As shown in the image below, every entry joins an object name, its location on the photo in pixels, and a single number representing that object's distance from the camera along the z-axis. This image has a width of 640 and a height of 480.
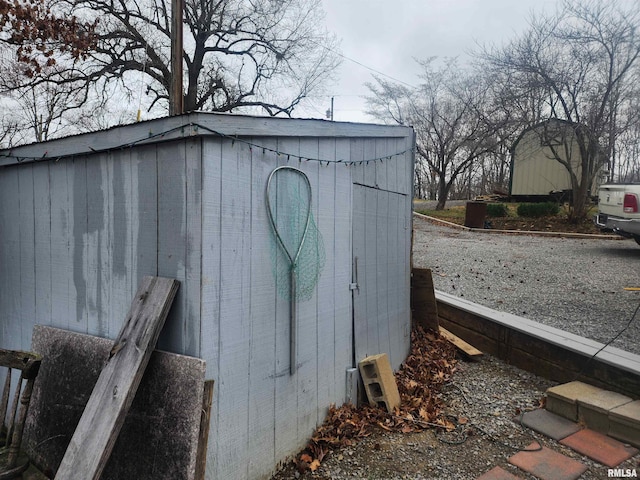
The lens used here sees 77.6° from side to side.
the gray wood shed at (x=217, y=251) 1.87
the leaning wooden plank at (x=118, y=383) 1.59
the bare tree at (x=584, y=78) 11.85
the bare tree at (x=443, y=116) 20.62
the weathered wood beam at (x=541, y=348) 2.94
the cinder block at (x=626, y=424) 2.47
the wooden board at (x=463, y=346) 3.94
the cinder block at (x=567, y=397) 2.80
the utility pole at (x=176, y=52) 5.59
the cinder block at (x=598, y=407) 2.63
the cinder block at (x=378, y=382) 2.95
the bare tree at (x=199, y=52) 13.03
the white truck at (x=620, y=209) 7.30
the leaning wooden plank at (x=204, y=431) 1.75
